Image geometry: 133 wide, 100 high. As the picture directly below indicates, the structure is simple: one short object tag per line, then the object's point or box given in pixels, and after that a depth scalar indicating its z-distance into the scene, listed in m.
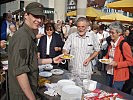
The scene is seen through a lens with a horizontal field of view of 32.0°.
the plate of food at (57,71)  4.00
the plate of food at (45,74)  3.88
